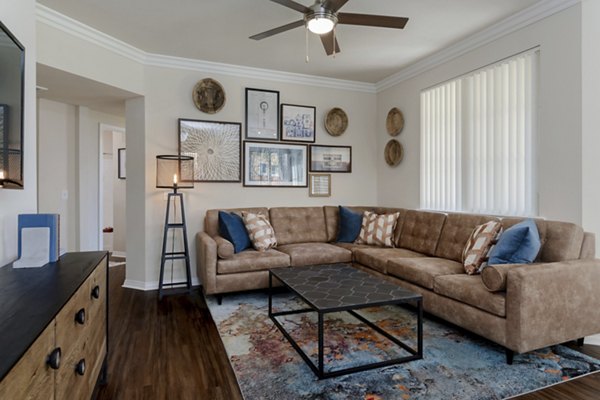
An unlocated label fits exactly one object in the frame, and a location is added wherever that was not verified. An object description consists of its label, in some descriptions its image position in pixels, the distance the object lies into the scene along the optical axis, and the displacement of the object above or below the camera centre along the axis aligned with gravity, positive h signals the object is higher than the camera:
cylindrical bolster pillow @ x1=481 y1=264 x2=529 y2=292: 2.23 -0.51
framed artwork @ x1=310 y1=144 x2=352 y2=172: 4.77 +0.56
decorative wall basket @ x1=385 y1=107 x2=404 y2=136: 4.62 +1.05
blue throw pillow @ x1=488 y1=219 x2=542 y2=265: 2.45 -0.34
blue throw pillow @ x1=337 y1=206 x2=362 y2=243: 4.32 -0.34
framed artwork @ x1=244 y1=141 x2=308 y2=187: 4.42 +0.45
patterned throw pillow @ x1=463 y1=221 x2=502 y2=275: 2.75 -0.39
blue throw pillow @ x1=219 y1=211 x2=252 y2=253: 3.68 -0.36
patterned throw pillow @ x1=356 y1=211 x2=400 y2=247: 4.06 -0.38
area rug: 1.97 -1.08
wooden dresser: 0.91 -0.43
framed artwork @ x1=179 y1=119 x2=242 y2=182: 4.11 +0.62
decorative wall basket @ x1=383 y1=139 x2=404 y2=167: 4.65 +0.64
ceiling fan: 2.29 +1.28
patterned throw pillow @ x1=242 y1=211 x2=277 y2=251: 3.78 -0.38
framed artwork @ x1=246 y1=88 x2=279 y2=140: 4.39 +1.09
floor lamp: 3.74 +0.17
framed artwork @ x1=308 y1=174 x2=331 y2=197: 4.78 +0.18
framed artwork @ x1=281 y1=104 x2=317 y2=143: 4.58 +1.02
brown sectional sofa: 2.19 -0.60
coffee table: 2.11 -0.65
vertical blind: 3.06 +0.60
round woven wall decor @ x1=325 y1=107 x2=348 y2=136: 4.83 +1.09
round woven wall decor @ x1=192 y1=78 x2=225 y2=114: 4.14 +1.24
